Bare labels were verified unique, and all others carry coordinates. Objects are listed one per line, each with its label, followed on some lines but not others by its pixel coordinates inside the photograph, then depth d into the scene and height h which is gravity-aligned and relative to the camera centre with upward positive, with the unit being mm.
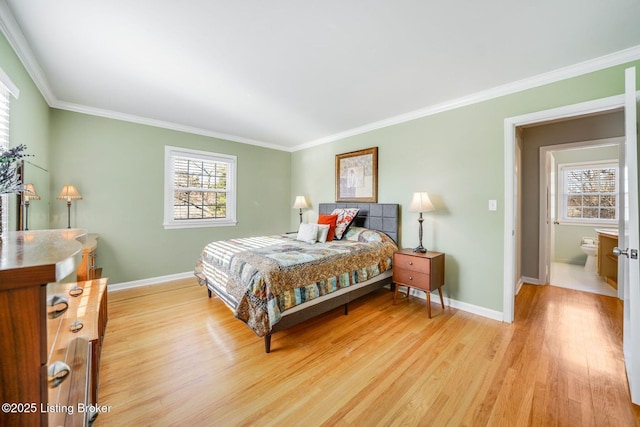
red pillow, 3496 -122
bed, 2072 -577
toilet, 4604 -664
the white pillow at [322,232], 3321 -254
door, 1529 -82
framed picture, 3821 +611
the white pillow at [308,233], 3285 -261
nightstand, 2719 -642
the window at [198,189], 3945 +414
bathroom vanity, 3702 -659
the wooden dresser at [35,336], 501 -272
